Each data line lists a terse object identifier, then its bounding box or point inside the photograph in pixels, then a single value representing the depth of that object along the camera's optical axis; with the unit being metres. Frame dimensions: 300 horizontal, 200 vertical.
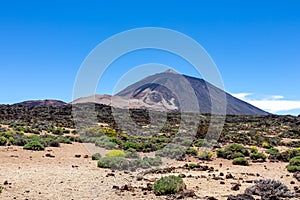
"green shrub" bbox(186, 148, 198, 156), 22.19
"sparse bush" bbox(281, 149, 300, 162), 21.92
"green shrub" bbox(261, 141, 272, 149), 28.88
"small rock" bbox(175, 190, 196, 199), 10.38
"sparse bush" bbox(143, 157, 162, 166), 16.99
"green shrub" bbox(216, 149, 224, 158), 21.83
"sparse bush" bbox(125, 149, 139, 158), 19.53
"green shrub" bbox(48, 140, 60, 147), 22.62
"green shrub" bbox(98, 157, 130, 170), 15.52
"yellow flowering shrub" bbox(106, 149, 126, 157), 18.37
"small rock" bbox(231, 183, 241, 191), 11.89
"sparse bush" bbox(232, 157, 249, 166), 19.08
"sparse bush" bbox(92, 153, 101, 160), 18.30
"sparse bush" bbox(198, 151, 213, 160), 20.78
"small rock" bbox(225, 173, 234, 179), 14.16
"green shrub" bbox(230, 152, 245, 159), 21.38
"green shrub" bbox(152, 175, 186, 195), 10.80
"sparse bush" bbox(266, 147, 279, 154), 23.88
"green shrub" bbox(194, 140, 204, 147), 27.20
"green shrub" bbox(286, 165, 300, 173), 16.75
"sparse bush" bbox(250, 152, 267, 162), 21.47
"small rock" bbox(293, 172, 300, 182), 14.59
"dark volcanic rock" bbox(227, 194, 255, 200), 9.90
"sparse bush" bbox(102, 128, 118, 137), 30.12
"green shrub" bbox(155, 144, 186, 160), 20.82
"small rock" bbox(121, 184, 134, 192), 11.16
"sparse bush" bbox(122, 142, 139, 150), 23.57
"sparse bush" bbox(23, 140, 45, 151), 19.97
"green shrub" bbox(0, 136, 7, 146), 20.95
